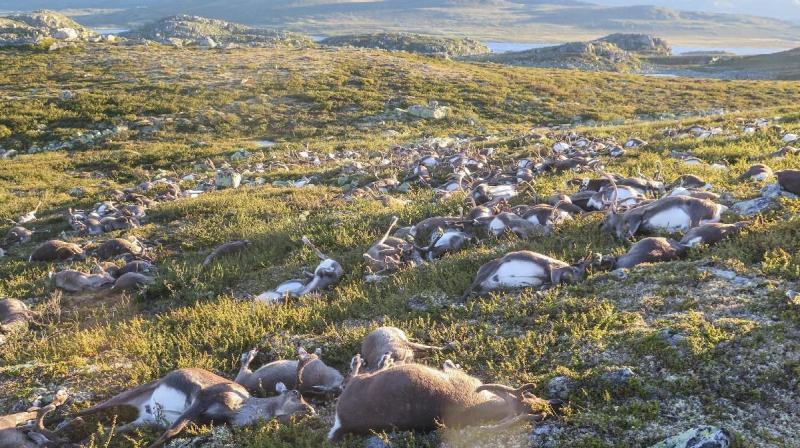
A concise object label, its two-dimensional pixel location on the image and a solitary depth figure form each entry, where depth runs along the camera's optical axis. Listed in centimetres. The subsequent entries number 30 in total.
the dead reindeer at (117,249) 1098
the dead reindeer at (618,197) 912
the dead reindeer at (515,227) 854
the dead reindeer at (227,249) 1001
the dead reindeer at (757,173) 1010
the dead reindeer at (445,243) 859
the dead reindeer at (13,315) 743
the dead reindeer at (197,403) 460
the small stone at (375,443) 400
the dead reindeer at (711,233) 683
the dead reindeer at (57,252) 1102
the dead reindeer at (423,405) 403
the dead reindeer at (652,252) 666
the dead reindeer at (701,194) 815
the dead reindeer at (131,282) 905
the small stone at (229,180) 1759
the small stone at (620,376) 431
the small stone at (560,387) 434
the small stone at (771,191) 841
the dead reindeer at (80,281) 919
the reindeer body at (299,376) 500
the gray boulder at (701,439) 344
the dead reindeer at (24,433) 435
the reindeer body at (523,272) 651
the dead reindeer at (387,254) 820
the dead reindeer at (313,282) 785
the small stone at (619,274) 623
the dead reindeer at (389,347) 506
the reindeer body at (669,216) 759
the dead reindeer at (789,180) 831
